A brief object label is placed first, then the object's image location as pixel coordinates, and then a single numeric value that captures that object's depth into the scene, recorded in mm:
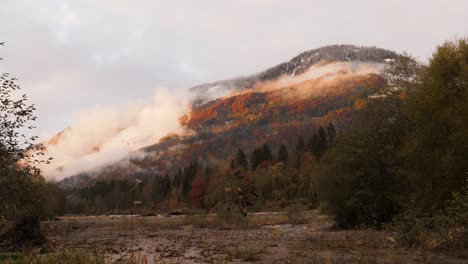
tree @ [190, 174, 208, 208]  108894
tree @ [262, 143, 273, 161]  127925
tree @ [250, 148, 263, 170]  125625
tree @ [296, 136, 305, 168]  111475
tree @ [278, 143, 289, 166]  121581
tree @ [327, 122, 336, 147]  104156
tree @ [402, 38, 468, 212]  23281
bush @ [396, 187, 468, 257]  15742
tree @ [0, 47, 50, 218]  15391
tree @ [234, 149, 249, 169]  122900
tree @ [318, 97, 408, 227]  29312
